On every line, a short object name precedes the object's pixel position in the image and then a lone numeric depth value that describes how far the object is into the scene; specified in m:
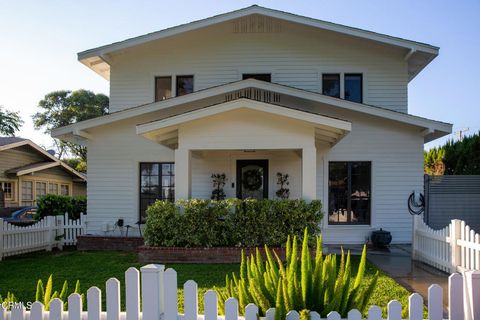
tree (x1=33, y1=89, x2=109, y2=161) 45.97
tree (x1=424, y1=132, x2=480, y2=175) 16.08
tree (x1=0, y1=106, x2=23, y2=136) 38.66
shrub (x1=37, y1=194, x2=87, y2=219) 13.00
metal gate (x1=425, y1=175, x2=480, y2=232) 12.78
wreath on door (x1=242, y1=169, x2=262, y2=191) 13.30
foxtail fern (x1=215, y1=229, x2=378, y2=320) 2.98
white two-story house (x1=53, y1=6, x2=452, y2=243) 12.41
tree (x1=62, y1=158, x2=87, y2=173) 46.28
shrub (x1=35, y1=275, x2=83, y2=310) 3.30
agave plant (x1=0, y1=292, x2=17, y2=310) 3.44
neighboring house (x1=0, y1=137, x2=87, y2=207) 22.98
